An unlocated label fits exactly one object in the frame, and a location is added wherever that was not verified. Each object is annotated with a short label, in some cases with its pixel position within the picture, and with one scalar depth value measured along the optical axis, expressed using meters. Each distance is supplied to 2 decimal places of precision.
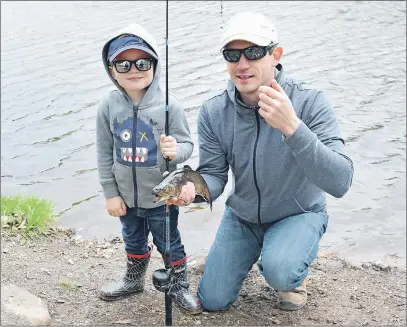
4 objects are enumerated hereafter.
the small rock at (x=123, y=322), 4.41
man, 3.91
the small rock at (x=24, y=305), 4.19
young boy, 4.27
